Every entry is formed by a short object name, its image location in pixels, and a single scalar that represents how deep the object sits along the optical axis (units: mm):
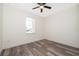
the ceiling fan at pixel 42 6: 2766
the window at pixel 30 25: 2954
